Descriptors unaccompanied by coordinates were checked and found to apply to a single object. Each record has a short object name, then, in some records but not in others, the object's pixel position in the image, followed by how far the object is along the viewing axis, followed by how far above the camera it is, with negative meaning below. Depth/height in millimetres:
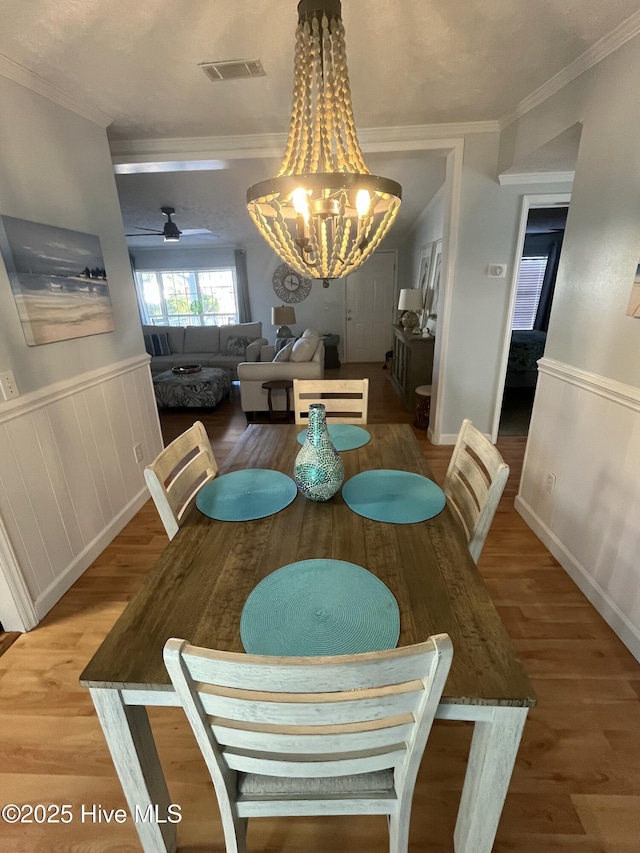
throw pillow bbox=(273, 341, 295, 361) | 4316 -640
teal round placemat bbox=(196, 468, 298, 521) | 1263 -669
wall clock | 7328 +171
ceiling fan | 4496 +768
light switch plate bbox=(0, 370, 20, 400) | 1591 -330
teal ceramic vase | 1254 -525
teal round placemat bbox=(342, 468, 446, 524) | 1227 -669
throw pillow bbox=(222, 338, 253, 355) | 6201 -764
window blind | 5918 -29
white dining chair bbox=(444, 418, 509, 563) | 1154 -630
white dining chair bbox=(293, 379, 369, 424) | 2125 -555
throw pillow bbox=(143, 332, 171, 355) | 6359 -704
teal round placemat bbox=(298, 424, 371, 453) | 1742 -647
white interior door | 7137 -293
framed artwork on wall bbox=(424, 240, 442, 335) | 4336 +9
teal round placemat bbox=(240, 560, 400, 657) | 790 -681
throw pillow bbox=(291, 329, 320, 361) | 4191 -567
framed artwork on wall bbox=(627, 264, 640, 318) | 1517 -60
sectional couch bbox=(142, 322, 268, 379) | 6211 -697
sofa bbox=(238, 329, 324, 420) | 4117 -812
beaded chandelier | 948 +320
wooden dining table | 729 -684
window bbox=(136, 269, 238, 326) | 7750 +11
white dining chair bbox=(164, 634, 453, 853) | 561 -714
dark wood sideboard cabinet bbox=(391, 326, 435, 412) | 4152 -760
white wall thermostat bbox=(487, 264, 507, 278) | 2996 +140
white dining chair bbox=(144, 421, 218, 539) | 1181 -604
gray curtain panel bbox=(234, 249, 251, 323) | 7316 +166
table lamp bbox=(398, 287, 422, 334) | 4605 -155
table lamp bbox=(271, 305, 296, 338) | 5949 -302
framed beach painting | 1668 +99
